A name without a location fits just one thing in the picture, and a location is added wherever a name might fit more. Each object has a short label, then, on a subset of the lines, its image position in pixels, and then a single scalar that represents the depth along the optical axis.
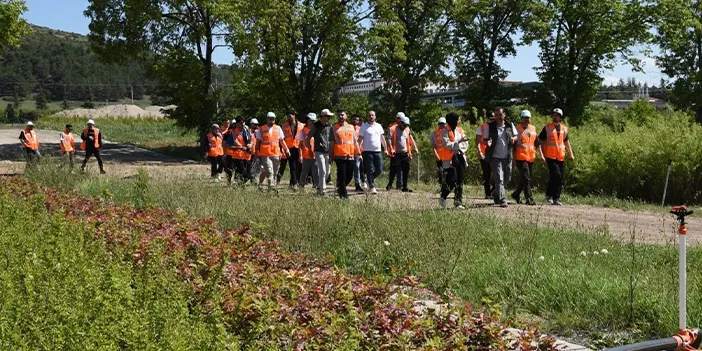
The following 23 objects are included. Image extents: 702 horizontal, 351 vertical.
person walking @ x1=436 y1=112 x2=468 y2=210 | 14.04
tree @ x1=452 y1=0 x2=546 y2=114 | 43.97
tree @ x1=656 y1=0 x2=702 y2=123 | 40.03
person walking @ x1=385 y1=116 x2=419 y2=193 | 18.75
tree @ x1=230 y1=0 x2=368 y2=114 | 31.83
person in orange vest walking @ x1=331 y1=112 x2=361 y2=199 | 15.68
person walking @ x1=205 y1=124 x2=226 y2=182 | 20.92
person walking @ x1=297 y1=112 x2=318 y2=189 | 17.33
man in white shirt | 18.11
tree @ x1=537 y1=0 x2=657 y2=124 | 39.81
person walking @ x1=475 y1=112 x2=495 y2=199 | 14.86
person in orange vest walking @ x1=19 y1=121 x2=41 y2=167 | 24.81
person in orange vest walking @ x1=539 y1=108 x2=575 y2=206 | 15.46
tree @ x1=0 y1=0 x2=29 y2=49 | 30.07
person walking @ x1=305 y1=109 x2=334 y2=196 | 16.17
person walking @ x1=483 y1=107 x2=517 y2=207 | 14.54
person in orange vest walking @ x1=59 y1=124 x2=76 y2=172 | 25.52
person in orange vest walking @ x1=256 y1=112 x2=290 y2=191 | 17.81
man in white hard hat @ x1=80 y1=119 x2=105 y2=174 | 24.22
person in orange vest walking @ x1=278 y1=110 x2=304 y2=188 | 19.17
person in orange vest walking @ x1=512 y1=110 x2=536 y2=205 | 15.17
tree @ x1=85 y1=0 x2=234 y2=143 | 35.09
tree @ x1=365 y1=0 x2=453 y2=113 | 37.62
